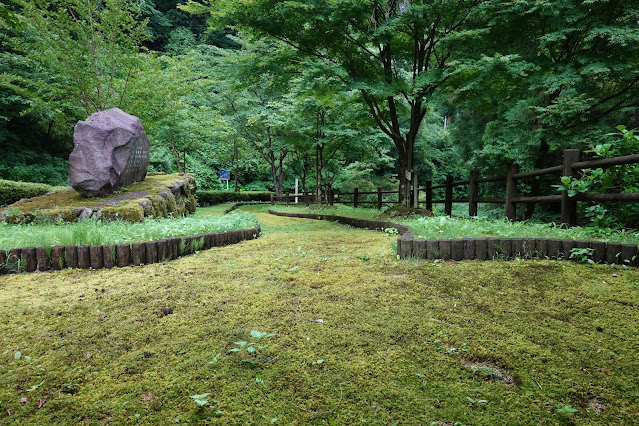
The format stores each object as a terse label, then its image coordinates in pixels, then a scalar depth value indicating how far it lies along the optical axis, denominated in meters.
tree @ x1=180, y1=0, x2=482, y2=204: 6.31
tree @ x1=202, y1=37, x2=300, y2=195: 14.68
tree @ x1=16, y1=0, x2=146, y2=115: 9.46
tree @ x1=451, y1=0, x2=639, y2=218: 6.07
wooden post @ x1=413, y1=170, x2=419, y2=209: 8.38
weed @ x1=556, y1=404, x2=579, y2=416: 1.25
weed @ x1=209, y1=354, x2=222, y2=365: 1.57
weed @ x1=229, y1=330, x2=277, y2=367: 1.59
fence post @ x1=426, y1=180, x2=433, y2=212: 9.13
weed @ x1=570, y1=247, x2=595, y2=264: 2.89
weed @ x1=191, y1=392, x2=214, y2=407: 1.28
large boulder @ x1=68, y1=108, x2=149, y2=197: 6.68
